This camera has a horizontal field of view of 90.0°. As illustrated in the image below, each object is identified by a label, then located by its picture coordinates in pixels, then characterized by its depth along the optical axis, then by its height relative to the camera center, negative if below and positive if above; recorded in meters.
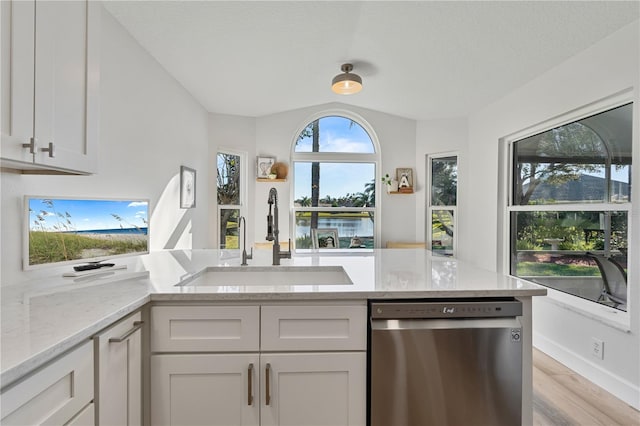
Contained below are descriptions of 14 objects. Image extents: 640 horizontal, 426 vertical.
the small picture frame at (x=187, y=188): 3.24 +0.24
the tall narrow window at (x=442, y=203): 4.31 +0.13
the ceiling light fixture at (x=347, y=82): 3.10 +1.26
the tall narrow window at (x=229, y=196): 4.17 +0.20
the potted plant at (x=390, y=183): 4.40 +0.40
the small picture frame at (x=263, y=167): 4.28 +0.59
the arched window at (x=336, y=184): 4.51 +0.39
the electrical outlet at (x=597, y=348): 2.26 -0.96
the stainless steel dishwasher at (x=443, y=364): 1.30 -0.62
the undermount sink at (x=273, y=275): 1.81 -0.37
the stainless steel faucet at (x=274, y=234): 1.86 -0.13
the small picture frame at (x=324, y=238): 4.51 -0.37
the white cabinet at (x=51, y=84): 0.99 +0.45
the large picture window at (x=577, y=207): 2.25 +0.06
